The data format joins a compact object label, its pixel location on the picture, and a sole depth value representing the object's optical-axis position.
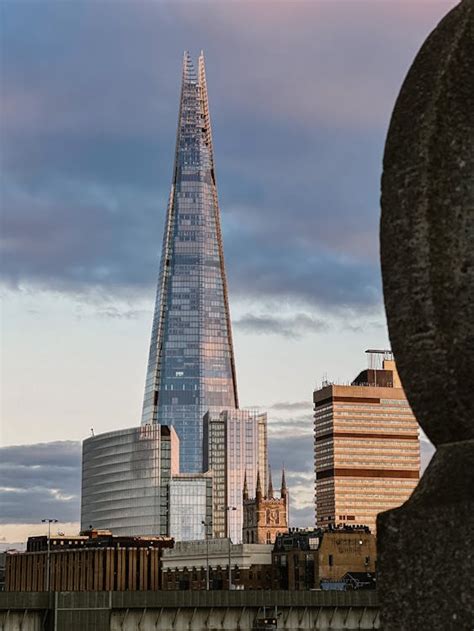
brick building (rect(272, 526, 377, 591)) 195.88
